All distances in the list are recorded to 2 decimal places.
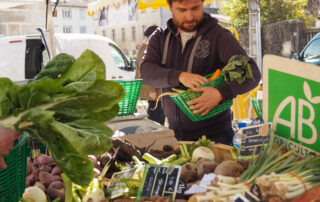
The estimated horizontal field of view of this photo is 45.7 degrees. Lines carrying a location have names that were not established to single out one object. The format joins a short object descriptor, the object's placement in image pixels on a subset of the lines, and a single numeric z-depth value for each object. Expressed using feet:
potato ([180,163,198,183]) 5.53
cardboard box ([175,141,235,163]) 6.54
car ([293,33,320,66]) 23.84
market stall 3.97
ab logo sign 4.96
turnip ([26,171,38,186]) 6.46
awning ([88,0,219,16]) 19.69
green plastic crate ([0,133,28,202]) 3.97
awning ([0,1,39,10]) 19.03
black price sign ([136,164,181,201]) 5.08
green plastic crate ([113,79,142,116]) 10.31
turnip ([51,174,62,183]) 6.32
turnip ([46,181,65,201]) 5.95
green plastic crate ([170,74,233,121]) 7.50
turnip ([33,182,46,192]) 6.02
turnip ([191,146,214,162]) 6.34
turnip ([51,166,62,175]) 6.53
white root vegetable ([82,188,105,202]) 5.70
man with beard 8.21
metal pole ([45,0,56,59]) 13.17
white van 28.04
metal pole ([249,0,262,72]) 29.48
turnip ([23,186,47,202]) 5.62
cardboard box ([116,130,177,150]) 8.22
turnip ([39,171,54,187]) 6.27
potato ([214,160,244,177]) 5.00
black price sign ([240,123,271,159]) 5.35
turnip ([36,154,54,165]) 6.82
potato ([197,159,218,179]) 5.51
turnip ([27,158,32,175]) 6.84
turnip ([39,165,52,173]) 6.56
